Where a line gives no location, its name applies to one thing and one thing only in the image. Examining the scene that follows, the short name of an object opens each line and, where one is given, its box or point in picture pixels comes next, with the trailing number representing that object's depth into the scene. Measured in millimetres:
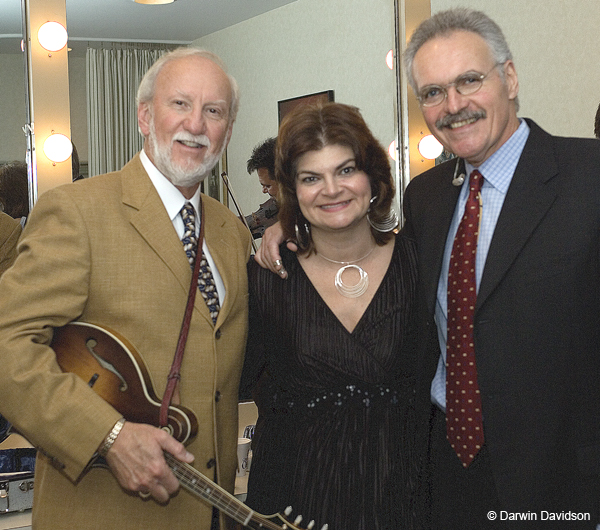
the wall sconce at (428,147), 3600
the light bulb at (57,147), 2785
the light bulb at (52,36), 2814
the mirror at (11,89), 2736
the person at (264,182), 2851
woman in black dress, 1652
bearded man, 1397
